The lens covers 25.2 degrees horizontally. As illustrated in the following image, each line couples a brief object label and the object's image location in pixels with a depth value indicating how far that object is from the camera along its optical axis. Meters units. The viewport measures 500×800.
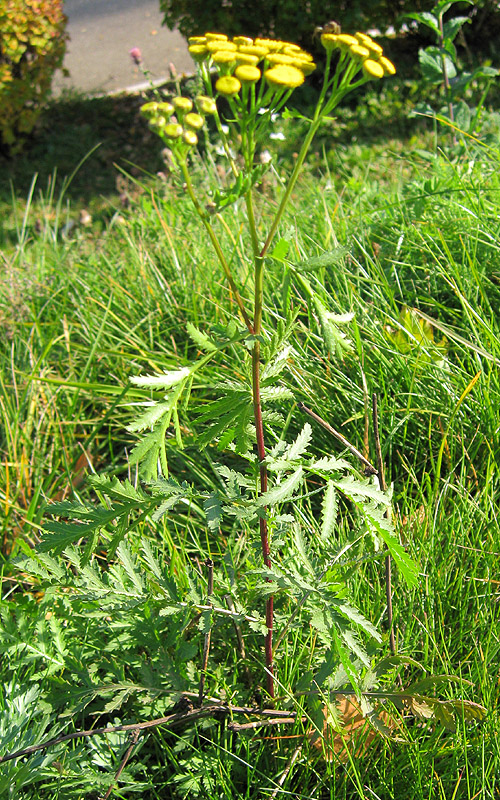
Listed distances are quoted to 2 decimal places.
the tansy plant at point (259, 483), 0.41
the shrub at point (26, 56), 1.83
